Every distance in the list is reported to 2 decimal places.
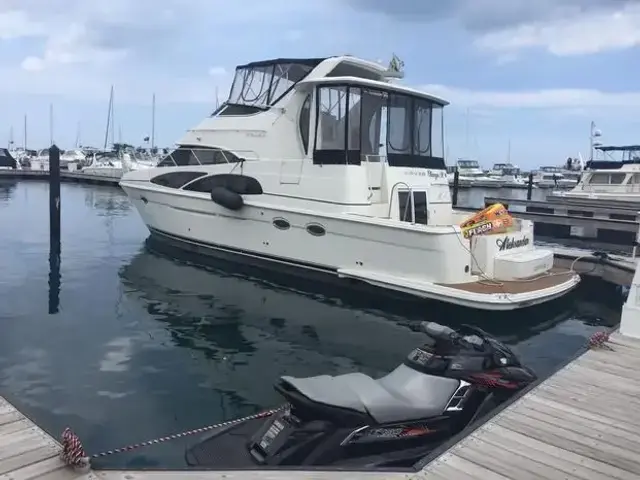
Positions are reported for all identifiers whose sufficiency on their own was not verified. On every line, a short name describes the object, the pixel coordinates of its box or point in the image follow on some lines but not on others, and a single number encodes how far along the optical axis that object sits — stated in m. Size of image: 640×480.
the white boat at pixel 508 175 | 50.76
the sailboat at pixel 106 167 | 43.41
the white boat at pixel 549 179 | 47.94
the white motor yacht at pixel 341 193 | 9.55
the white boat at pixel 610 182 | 23.28
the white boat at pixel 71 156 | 57.78
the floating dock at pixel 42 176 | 39.03
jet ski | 4.11
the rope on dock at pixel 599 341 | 6.16
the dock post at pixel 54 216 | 11.99
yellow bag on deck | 9.60
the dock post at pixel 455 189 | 21.37
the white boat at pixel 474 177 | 49.62
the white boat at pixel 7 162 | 47.38
